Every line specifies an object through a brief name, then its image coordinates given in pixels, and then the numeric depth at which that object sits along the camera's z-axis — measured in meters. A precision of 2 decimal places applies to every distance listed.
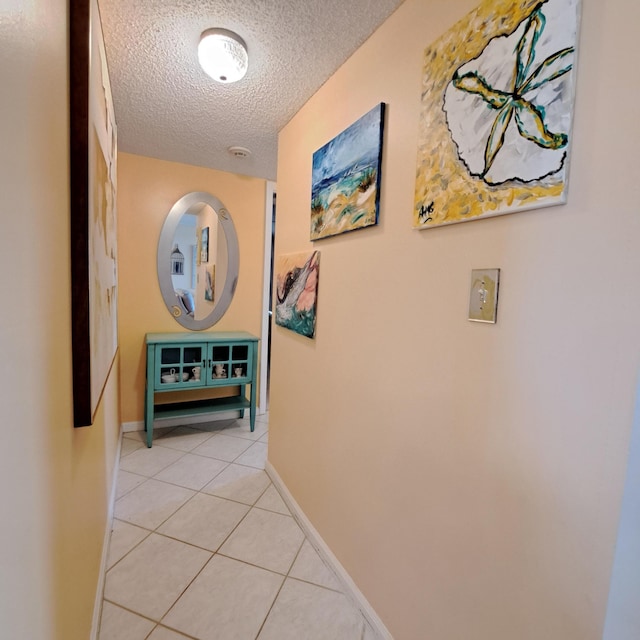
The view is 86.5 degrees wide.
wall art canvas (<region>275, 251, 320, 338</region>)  1.70
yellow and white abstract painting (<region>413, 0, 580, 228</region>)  0.72
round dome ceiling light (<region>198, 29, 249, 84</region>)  1.34
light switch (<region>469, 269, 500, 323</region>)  0.86
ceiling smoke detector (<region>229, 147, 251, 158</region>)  2.40
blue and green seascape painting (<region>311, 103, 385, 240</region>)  1.26
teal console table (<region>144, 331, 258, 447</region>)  2.58
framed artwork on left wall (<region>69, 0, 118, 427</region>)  0.82
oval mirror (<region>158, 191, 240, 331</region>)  2.80
